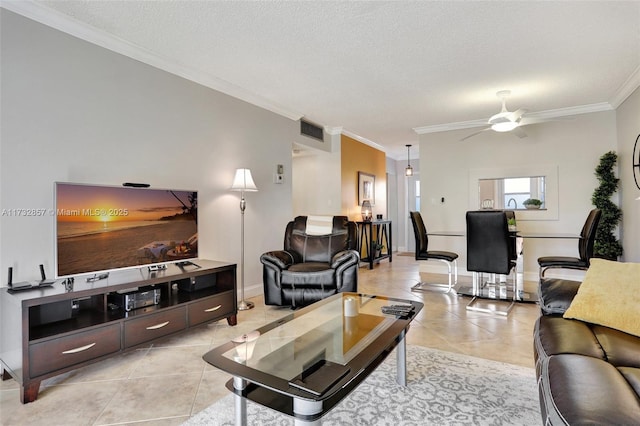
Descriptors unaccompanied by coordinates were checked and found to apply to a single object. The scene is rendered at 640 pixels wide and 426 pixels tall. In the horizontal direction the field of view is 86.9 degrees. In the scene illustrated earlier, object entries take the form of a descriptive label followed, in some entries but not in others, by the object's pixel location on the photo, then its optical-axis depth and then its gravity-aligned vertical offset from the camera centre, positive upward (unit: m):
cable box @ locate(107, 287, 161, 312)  2.51 -0.62
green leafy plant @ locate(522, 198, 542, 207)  5.18 +0.16
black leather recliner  3.54 -0.66
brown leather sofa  0.98 -0.59
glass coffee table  1.30 -0.66
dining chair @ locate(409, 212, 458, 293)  4.39 -0.53
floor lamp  3.70 +0.32
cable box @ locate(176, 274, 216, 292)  3.10 -0.62
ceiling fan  3.90 +1.10
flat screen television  2.28 -0.07
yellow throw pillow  1.67 -0.46
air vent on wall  5.30 +1.39
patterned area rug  1.73 -1.05
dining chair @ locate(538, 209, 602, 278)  3.65 -0.47
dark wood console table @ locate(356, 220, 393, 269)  6.37 -0.49
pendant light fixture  7.18 +0.91
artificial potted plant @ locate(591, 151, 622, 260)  4.41 +0.02
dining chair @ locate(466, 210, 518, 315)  3.68 -0.37
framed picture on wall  6.78 +0.57
